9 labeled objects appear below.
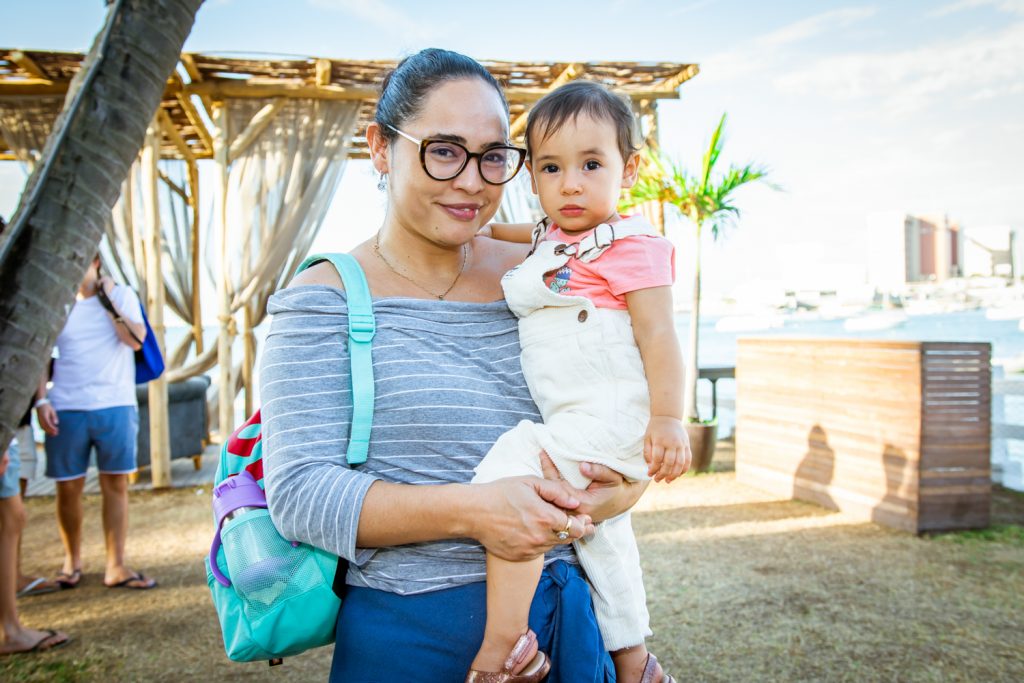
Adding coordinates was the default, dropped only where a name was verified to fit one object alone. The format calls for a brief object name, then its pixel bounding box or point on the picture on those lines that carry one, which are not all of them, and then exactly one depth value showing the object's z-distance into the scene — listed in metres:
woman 1.13
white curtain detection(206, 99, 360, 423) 7.02
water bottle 1.16
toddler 1.23
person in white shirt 4.08
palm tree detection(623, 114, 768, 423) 6.99
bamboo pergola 6.41
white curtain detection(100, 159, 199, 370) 7.07
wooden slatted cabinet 4.75
